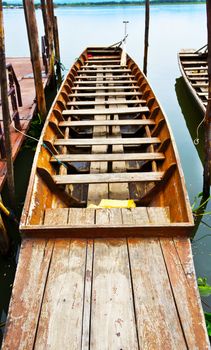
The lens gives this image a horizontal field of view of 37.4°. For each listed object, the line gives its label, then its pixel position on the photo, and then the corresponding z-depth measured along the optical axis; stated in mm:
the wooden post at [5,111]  3324
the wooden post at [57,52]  11658
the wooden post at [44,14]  10086
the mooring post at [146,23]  9523
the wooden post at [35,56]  6405
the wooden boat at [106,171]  2664
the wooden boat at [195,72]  7316
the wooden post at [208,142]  4004
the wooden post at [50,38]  9797
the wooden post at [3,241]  3582
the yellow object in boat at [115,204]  3432
